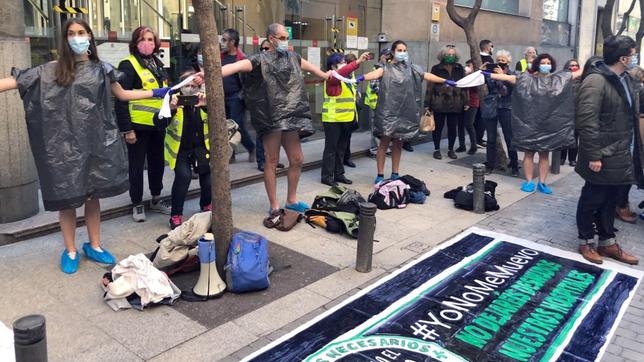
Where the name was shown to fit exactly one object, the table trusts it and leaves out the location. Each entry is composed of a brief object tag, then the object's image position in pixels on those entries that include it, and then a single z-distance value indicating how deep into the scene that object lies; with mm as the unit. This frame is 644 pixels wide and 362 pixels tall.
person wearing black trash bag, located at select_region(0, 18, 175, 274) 4484
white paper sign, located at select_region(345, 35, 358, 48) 11454
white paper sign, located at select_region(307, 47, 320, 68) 10819
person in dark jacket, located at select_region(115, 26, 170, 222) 5688
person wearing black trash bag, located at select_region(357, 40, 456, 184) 7637
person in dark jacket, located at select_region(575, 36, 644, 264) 5160
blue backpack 4500
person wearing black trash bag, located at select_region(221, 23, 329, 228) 5691
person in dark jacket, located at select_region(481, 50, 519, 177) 8531
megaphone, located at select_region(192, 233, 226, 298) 4422
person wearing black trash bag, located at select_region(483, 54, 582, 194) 7590
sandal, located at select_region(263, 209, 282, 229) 6132
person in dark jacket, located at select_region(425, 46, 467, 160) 9469
